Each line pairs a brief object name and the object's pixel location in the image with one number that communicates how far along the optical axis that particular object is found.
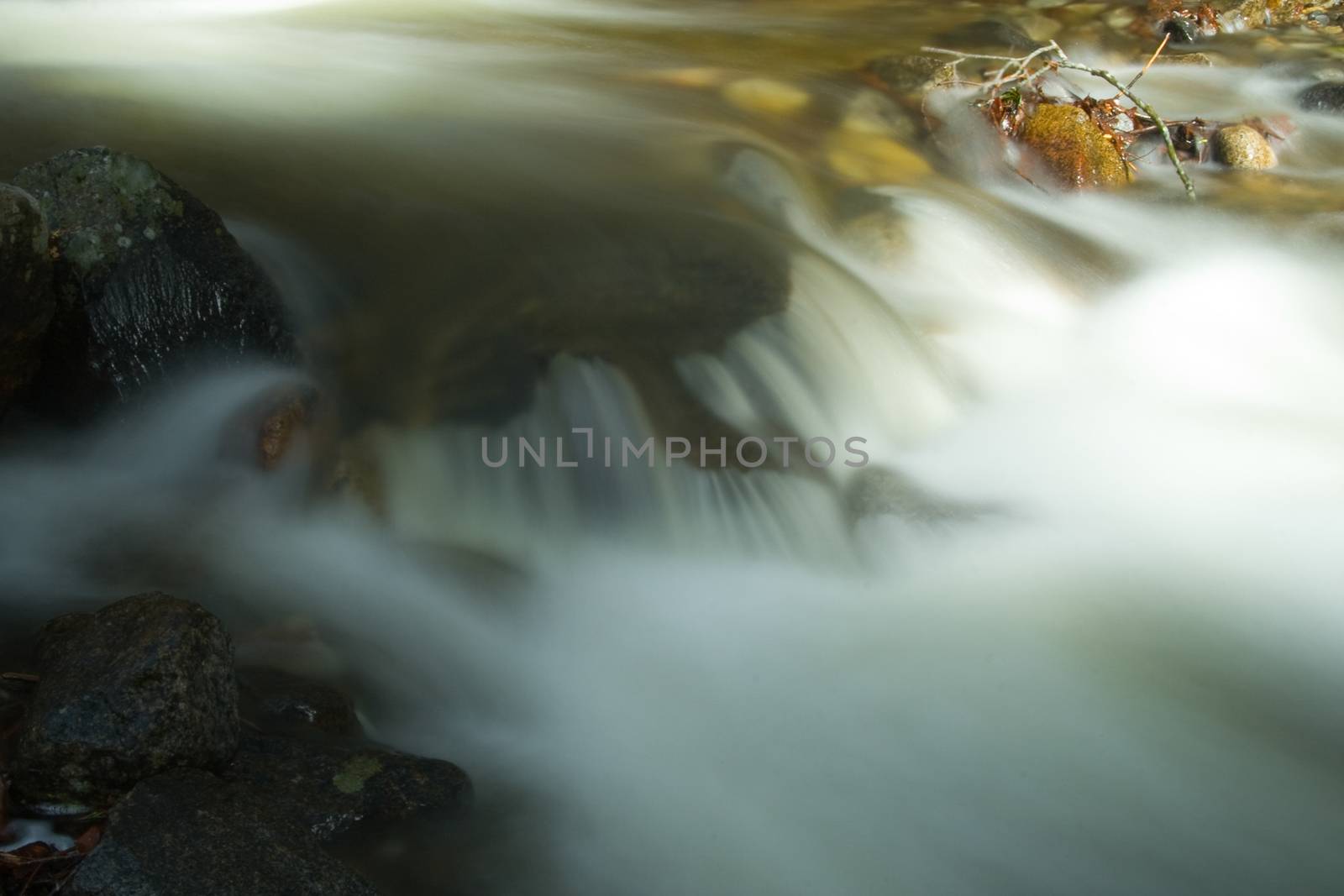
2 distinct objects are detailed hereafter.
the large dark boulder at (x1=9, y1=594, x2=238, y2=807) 2.48
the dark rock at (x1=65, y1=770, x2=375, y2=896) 2.21
